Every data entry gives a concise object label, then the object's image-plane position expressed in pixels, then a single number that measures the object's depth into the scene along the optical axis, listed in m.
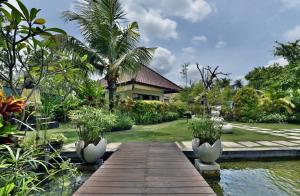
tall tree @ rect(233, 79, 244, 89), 32.93
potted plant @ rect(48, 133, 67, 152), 3.35
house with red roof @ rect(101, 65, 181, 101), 11.63
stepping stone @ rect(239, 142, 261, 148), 4.12
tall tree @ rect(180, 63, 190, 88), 27.73
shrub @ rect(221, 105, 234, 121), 11.06
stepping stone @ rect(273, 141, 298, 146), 4.21
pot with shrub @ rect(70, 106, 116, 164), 3.19
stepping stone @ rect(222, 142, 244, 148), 4.06
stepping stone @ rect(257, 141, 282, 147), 4.21
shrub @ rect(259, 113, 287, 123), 9.89
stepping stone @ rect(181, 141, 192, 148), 4.12
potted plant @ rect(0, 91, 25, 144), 1.16
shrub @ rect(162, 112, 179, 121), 10.68
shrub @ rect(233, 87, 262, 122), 10.37
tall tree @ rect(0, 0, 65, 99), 1.26
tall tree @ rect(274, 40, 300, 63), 14.99
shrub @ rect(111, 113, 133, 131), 7.17
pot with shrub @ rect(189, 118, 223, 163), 2.96
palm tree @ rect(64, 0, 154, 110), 7.29
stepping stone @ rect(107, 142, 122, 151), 3.89
